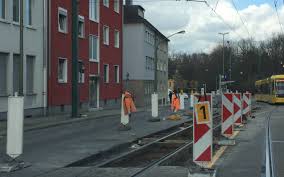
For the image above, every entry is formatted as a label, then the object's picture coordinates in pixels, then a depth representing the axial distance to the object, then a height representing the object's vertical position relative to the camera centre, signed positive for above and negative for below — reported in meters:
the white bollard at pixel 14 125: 11.04 -0.64
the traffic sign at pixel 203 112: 10.27 -0.37
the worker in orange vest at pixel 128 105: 21.25 -0.48
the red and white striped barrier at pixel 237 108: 19.95 -0.59
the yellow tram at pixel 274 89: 56.56 +0.31
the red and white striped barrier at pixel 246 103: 28.32 -0.60
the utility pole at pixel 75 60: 32.16 +1.91
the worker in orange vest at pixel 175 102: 33.75 -0.58
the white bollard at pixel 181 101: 40.89 -0.64
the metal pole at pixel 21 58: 22.91 +1.46
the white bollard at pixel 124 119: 21.46 -1.03
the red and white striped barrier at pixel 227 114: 16.69 -0.66
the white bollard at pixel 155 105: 27.61 -0.63
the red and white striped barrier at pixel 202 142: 10.30 -0.93
